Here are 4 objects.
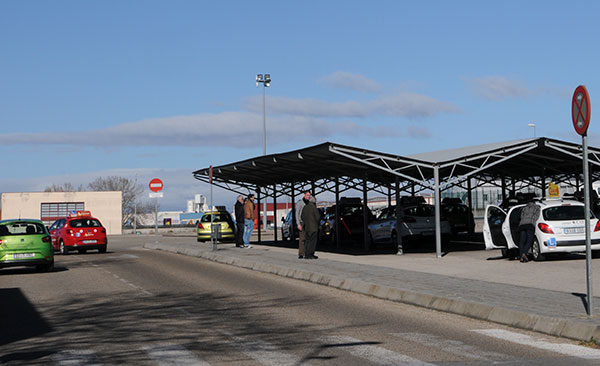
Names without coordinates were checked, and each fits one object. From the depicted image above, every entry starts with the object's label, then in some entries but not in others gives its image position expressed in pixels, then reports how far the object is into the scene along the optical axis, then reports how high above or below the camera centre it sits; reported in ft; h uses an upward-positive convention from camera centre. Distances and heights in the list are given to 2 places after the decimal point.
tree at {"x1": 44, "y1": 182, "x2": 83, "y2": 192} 451.16 +25.37
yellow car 131.34 +0.57
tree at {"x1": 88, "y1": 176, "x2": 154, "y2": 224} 426.92 +22.73
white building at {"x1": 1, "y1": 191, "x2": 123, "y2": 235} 272.10 +9.38
